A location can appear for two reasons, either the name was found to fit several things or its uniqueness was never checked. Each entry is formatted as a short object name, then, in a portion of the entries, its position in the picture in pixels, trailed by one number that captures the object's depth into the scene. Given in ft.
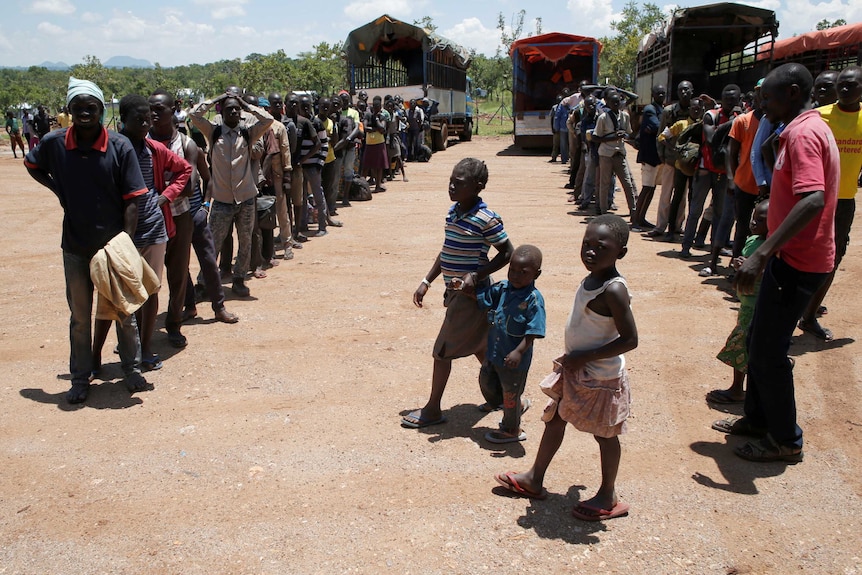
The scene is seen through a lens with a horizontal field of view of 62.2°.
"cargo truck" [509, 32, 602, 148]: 68.33
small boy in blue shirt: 11.50
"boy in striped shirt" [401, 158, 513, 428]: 12.18
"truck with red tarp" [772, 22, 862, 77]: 52.54
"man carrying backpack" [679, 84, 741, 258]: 24.76
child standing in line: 13.79
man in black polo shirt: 13.52
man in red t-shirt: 10.45
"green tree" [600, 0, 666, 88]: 124.67
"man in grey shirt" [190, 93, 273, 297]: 20.63
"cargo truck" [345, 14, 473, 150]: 67.56
